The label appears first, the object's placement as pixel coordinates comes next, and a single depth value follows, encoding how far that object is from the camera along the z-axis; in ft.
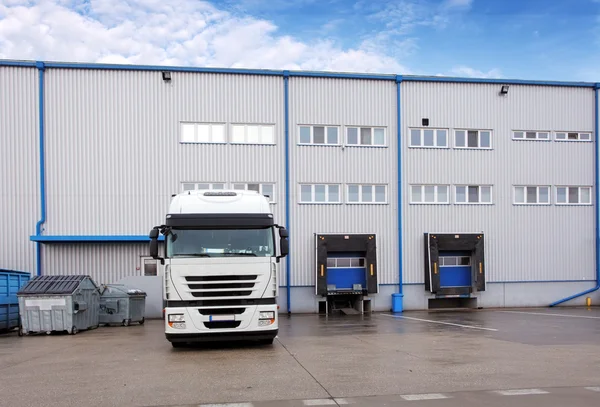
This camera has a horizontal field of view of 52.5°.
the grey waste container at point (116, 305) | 68.44
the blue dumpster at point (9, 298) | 59.47
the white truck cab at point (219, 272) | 39.65
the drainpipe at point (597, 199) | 91.79
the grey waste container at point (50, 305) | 57.16
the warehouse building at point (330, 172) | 81.41
